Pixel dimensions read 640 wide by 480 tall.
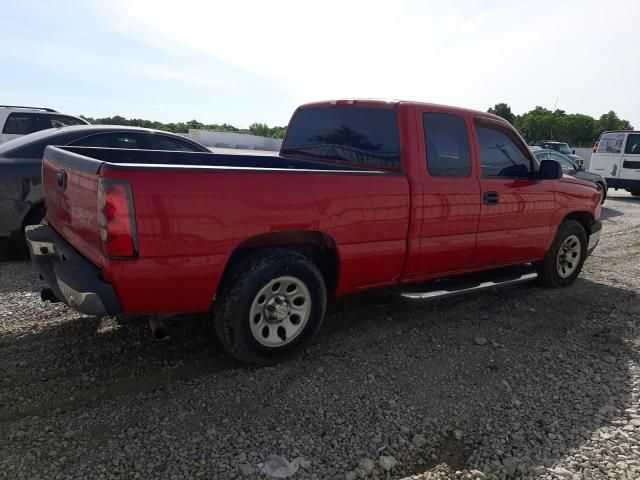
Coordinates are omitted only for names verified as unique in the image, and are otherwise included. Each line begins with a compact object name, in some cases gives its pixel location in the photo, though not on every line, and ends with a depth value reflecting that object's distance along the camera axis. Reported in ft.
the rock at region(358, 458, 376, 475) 8.18
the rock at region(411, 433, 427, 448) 8.98
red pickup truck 9.30
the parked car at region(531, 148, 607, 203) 39.36
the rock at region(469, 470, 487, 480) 8.28
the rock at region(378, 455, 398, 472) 8.28
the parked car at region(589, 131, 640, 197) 49.16
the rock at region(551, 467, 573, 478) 8.45
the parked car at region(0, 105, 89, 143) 32.40
